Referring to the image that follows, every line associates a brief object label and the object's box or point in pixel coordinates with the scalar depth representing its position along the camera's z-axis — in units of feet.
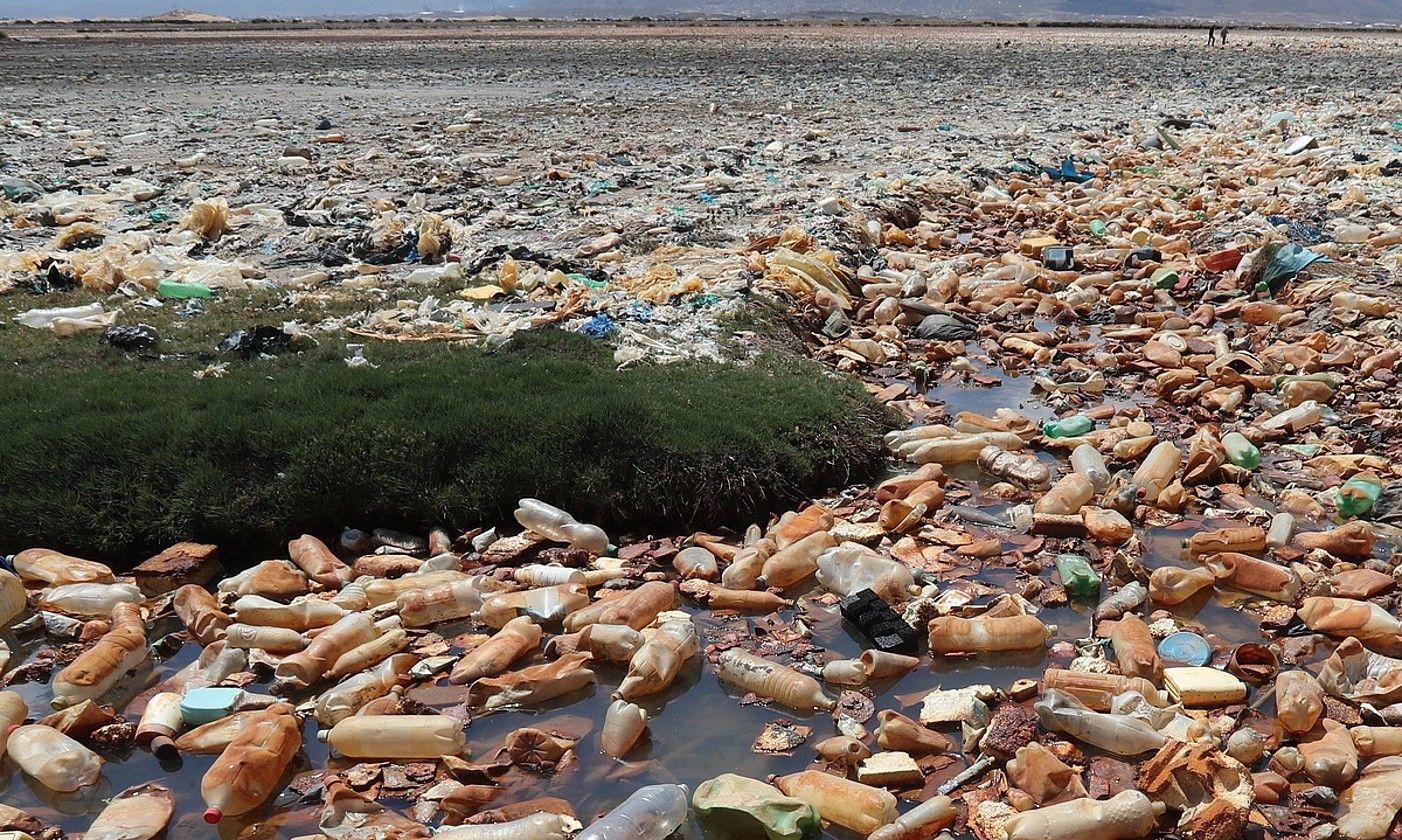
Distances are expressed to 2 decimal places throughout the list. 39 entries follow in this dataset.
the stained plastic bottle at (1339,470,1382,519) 18.21
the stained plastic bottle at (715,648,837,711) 13.92
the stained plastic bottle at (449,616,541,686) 14.80
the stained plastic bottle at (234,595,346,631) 16.06
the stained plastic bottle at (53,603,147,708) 14.26
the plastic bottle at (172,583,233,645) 15.80
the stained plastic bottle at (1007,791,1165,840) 11.05
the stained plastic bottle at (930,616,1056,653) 14.97
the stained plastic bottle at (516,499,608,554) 18.40
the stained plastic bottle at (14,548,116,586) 17.13
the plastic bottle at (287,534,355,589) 17.27
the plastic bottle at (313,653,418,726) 13.82
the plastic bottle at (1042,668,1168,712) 13.37
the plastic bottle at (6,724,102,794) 12.66
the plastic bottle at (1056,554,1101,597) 16.24
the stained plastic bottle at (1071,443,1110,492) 19.81
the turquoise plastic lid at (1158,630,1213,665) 14.34
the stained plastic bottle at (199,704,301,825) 12.11
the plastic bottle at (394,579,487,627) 16.30
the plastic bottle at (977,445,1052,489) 20.07
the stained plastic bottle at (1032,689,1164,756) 12.50
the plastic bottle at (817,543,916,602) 16.38
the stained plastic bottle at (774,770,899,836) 11.66
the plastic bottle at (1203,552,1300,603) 15.89
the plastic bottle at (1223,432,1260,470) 20.21
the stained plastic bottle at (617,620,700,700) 14.26
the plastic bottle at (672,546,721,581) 17.48
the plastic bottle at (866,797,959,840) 11.41
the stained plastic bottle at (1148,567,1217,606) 15.81
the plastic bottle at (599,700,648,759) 13.21
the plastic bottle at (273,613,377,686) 14.71
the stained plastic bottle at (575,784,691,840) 11.29
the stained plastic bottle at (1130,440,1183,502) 19.29
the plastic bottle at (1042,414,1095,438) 22.18
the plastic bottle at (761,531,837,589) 17.12
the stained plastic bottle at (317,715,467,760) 13.06
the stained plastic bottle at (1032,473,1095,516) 18.67
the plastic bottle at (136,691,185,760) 13.32
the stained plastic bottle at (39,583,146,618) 16.49
